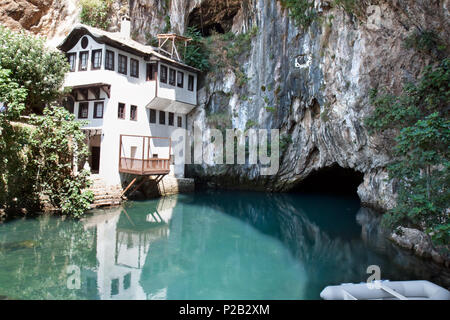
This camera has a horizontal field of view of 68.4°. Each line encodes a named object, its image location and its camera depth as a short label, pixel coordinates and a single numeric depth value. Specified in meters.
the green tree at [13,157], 14.32
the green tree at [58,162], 16.64
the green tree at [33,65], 18.70
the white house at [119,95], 22.34
